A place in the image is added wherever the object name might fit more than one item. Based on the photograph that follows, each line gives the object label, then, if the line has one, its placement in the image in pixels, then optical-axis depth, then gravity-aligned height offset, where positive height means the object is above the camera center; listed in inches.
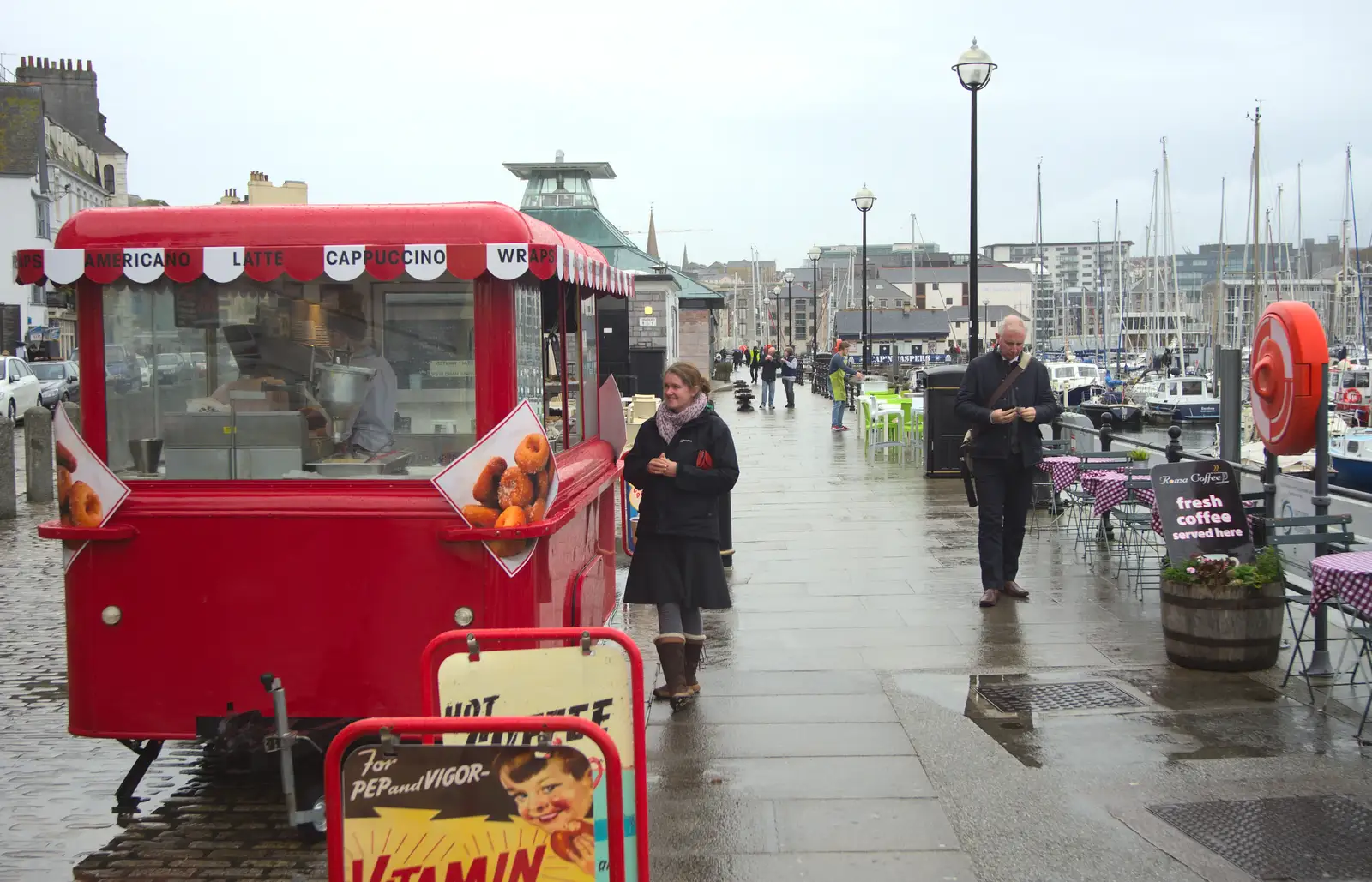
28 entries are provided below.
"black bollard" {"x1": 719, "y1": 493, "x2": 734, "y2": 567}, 412.2 -58.9
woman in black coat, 268.5 -32.9
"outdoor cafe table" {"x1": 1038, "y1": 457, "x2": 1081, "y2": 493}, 464.8 -42.6
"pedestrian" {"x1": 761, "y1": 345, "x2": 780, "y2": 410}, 1503.4 -26.3
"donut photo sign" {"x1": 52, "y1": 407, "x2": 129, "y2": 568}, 217.3 -21.2
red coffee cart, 214.1 -15.8
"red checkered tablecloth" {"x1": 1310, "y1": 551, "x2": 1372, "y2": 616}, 236.4 -42.7
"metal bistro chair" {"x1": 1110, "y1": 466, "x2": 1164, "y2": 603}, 397.7 -55.9
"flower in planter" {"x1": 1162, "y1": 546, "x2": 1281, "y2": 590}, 281.3 -48.1
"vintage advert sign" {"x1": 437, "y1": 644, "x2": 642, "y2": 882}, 163.8 -41.8
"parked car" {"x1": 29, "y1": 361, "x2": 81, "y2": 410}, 1364.4 -21.6
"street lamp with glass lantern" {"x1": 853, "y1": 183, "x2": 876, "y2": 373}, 1461.6 +172.5
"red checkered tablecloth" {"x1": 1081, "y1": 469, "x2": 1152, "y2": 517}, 403.5 -43.6
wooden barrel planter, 282.7 -59.5
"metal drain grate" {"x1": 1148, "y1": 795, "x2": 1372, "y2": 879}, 185.2 -73.2
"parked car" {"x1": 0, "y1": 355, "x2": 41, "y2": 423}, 1234.6 -29.5
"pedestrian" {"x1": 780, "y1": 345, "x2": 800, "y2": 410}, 1508.4 -25.1
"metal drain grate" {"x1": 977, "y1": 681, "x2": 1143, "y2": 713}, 270.8 -73.4
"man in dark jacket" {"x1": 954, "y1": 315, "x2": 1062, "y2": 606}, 360.2 -23.7
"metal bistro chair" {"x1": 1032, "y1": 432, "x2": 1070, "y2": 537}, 519.5 -43.9
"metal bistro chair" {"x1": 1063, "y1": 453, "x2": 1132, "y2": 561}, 461.3 -50.9
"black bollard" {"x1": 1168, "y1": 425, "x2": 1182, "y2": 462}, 381.7 -28.6
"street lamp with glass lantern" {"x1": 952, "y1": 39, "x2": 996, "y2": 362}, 711.1 +154.6
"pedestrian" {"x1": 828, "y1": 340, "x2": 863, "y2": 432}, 1068.5 -32.5
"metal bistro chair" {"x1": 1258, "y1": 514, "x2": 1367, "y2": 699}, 289.4 -42.9
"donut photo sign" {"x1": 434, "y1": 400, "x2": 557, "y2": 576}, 213.9 -21.2
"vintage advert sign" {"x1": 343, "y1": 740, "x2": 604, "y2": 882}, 126.3 -44.6
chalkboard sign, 311.3 -38.4
